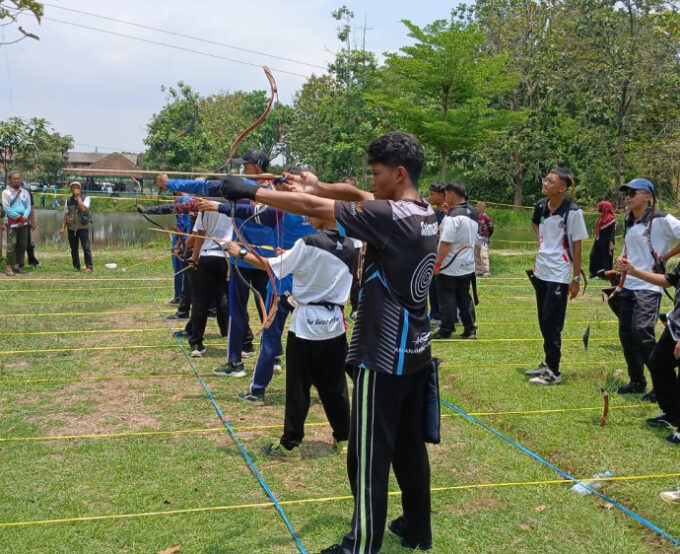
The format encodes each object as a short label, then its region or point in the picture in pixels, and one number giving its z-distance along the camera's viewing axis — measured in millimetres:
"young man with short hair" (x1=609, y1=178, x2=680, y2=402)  5910
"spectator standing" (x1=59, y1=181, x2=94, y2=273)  13844
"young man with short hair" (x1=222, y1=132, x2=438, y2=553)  3031
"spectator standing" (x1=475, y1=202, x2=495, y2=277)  14758
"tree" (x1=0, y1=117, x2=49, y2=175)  18312
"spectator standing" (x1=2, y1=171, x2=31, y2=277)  13391
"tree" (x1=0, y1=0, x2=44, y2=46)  5975
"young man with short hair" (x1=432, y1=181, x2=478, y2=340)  8578
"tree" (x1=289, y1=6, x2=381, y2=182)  29203
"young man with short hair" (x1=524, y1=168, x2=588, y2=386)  6320
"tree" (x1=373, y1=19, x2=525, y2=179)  17094
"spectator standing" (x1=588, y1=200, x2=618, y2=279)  13266
